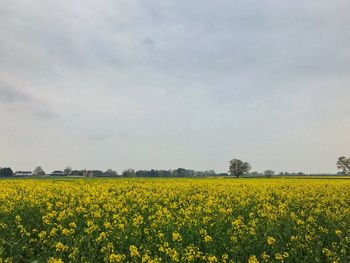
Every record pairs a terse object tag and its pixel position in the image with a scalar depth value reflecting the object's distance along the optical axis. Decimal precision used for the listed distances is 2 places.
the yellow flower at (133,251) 7.88
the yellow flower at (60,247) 8.23
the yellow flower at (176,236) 9.59
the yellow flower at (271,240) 9.83
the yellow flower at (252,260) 7.88
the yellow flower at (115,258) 7.56
